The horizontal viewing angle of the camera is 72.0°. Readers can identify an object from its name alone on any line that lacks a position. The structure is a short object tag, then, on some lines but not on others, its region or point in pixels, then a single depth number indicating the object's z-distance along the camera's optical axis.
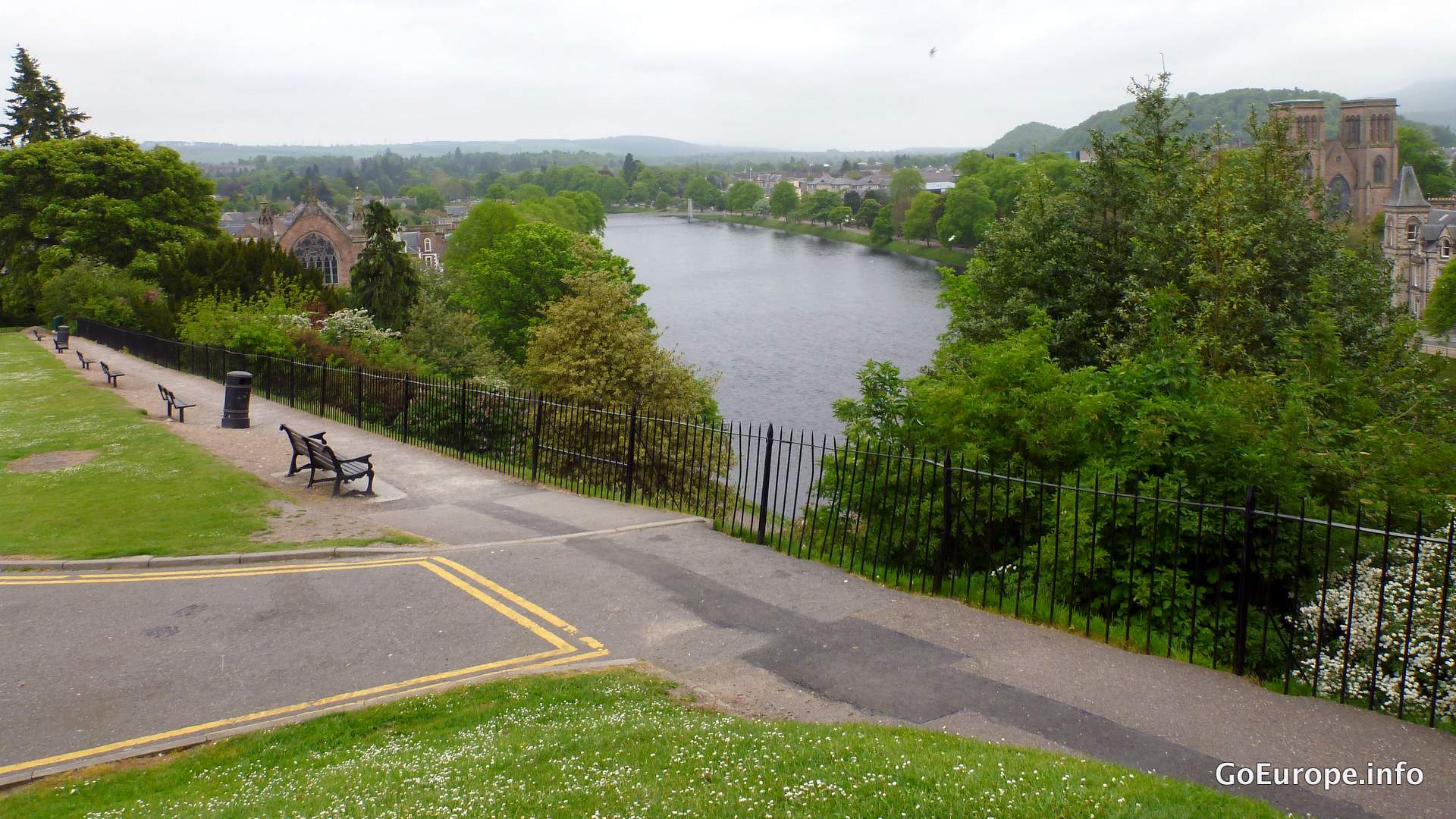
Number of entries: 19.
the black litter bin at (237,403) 20.19
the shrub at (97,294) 42.34
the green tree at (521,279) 50.84
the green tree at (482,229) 70.69
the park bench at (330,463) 14.84
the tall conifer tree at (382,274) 43.62
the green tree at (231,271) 40.00
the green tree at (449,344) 35.88
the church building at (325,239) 75.31
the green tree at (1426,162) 105.50
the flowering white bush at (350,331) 30.03
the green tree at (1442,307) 57.25
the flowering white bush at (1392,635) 7.25
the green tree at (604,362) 27.47
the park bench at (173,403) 20.66
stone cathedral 101.88
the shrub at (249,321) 27.67
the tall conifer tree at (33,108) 60.06
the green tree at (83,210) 50.09
